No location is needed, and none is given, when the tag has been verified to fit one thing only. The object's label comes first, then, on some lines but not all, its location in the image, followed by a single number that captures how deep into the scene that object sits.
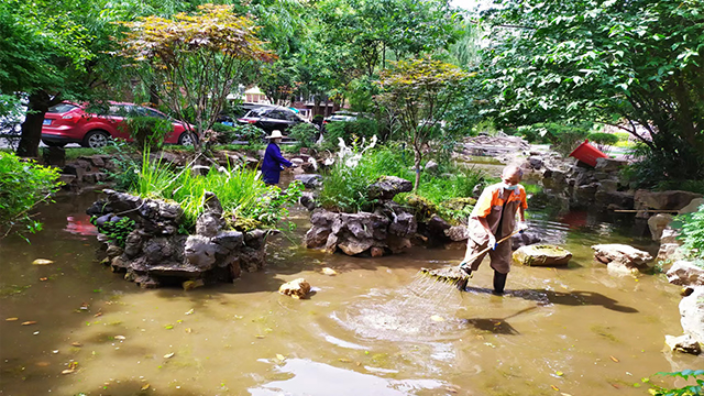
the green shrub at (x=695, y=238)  5.44
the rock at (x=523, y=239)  7.52
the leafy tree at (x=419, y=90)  7.69
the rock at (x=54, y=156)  10.07
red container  15.00
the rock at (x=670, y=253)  6.32
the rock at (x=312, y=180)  7.51
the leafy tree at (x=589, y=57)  6.89
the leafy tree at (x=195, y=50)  6.47
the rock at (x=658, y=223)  8.12
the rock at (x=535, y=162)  18.91
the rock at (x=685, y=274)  5.38
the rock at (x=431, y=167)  9.89
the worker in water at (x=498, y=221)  5.12
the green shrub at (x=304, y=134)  16.72
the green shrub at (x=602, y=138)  21.44
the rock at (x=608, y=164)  14.74
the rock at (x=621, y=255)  6.45
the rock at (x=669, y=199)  9.13
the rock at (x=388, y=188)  6.98
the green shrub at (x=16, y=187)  3.04
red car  11.66
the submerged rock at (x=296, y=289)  4.88
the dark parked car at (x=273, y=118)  19.98
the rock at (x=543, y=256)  6.60
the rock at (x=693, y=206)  7.19
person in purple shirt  7.93
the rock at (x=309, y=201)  7.18
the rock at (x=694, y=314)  4.23
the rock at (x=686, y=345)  4.01
